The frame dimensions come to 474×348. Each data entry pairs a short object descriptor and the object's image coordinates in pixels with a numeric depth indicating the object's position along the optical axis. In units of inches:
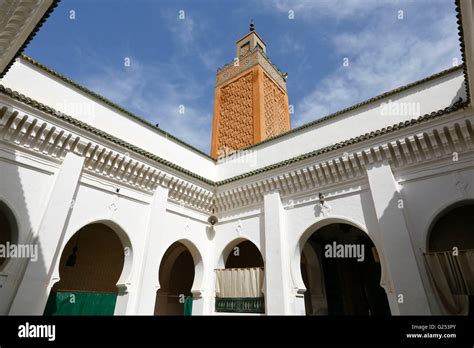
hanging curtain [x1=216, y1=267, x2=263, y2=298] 276.5
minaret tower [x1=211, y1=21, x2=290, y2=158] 484.7
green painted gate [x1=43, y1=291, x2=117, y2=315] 211.2
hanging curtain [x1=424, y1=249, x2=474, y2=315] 177.2
